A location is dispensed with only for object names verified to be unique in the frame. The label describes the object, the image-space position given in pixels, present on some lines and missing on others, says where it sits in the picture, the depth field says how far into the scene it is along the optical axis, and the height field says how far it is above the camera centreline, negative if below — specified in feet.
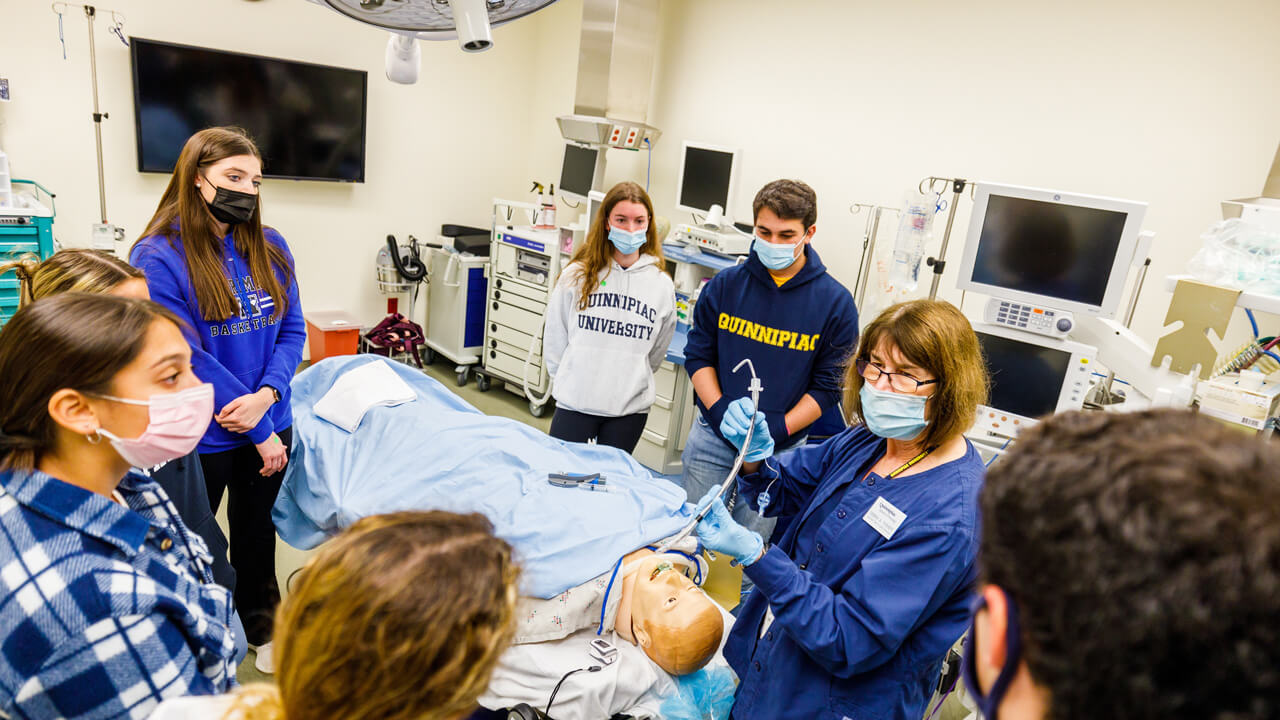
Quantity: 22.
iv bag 9.23 -0.33
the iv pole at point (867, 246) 10.53 -0.64
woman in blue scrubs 3.84 -1.94
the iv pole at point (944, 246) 8.09 -0.38
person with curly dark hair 1.42 -0.69
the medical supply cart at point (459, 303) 15.65 -3.28
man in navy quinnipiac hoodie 7.13 -1.32
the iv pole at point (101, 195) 11.87 -1.47
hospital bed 5.60 -3.25
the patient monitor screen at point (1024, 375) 6.83 -1.44
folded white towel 8.38 -2.94
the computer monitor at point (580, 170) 14.20 -0.06
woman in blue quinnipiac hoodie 5.67 -1.51
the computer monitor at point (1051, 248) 6.52 -0.21
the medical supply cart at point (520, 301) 14.03 -2.81
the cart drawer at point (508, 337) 14.58 -3.59
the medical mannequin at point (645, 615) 5.65 -3.48
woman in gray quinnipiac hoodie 8.14 -1.65
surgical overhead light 2.92 +0.56
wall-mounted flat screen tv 12.62 +0.35
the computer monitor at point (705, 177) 12.30 +0.09
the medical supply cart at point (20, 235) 10.20 -1.93
